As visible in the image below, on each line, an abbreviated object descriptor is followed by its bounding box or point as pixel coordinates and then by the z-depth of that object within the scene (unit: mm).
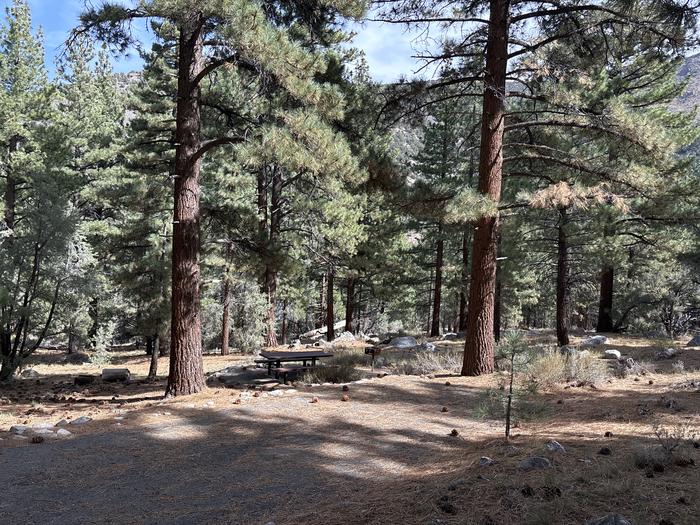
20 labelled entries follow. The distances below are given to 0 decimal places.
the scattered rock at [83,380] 13391
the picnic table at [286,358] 11305
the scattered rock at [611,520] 2562
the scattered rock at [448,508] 3133
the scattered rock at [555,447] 4098
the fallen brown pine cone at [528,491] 3184
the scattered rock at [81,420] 6662
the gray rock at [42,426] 6230
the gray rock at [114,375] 14117
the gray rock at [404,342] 17109
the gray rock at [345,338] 20866
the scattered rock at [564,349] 11761
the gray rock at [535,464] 3723
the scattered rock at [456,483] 3486
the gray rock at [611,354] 10712
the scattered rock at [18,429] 6000
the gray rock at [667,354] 10477
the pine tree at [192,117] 7582
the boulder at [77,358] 20427
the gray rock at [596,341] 14014
